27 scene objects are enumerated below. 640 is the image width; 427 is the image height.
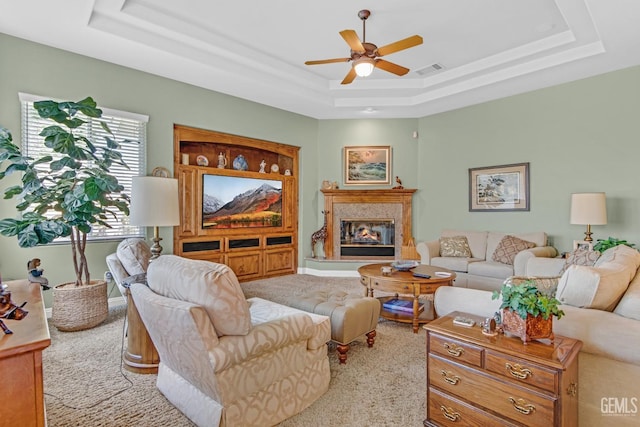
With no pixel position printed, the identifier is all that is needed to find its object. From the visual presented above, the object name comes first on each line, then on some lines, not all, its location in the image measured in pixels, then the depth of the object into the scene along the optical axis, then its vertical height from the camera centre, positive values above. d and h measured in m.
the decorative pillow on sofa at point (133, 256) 3.57 -0.49
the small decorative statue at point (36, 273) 2.71 -0.53
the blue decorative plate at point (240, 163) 6.06 +0.87
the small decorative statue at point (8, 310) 1.28 -0.38
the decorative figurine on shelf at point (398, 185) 6.83 +0.52
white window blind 3.89 +0.88
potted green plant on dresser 1.63 -0.50
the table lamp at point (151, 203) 2.69 +0.07
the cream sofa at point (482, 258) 4.77 -0.77
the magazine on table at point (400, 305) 3.88 -1.11
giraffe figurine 6.88 -0.51
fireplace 6.86 -0.26
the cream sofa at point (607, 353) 1.60 -0.72
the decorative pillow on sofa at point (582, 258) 3.35 -0.49
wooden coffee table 3.60 -0.81
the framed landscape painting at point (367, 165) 6.96 +0.95
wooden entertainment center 5.29 +0.12
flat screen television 5.60 +0.17
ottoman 2.80 -0.89
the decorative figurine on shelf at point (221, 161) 5.84 +0.87
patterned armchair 1.77 -0.79
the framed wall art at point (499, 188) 5.62 +0.39
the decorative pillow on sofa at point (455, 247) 5.58 -0.61
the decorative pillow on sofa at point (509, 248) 4.96 -0.57
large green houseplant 3.25 +0.23
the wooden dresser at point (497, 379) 1.51 -0.83
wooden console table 1.06 -0.54
